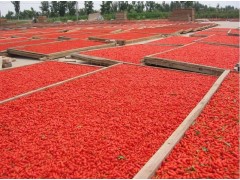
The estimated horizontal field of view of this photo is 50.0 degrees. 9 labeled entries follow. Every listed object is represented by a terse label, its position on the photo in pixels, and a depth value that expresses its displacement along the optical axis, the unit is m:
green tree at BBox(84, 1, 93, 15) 72.88
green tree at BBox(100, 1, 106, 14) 73.19
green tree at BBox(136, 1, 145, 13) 77.66
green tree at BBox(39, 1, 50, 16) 77.56
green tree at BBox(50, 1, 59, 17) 74.34
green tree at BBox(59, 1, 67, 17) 73.19
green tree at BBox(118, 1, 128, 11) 78.44
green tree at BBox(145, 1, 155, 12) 89.94
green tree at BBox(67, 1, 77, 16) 74.62
